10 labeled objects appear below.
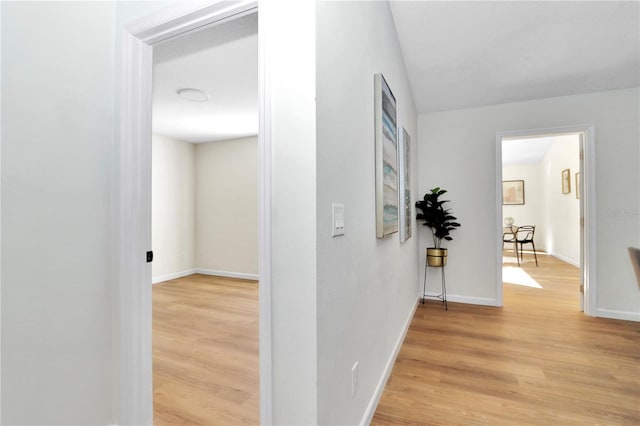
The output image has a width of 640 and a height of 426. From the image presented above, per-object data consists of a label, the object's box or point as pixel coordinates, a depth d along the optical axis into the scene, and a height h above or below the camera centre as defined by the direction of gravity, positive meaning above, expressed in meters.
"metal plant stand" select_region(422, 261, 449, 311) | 3.76 -0.97
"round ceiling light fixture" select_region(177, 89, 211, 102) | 3.33 +1.32
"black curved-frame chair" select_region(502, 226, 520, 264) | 6.64 -0.45
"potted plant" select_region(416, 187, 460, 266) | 3.58 -0.08
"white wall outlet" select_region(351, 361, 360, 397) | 1.37 -0.74
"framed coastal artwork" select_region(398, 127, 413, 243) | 2.44 +0.25
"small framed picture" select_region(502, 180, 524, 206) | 8.70 +0.58
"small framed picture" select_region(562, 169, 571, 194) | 6.14 +0.64
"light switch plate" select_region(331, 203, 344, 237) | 1.15 -0.02
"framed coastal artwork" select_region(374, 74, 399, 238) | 1.74 +0.33
